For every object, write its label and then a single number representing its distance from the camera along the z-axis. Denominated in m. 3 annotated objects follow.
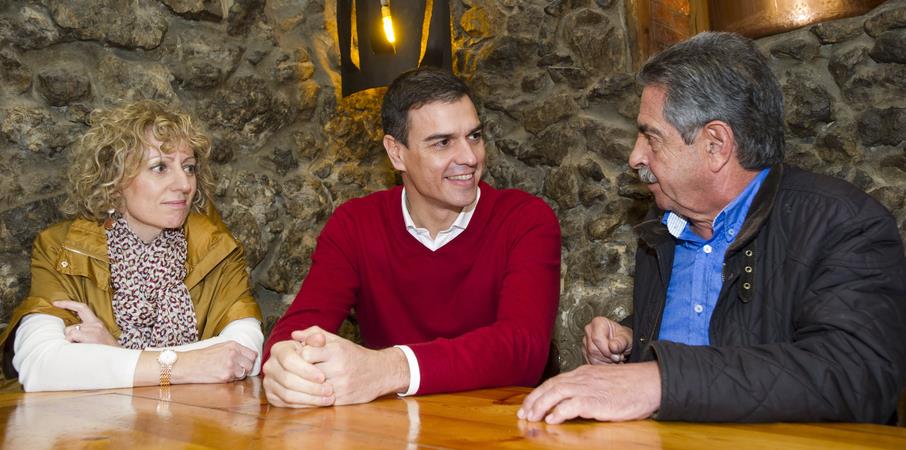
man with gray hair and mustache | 1.31
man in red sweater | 2.15
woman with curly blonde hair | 2.33
